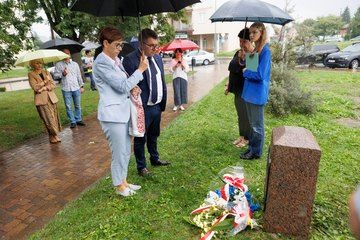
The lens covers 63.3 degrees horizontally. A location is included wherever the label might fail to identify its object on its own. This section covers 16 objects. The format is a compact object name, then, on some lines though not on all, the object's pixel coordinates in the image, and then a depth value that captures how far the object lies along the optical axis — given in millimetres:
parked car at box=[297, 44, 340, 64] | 17681
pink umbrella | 8227
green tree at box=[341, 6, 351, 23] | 123125
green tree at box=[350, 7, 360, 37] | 63019
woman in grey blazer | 3049
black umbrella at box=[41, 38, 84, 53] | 7258
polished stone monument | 2594
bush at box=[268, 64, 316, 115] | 7038
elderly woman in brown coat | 5844
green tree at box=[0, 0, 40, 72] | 6156
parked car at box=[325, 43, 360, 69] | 16780
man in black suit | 3486
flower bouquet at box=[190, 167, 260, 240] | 2891
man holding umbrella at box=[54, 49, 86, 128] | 6828
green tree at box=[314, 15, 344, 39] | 80125
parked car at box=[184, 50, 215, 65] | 26109
